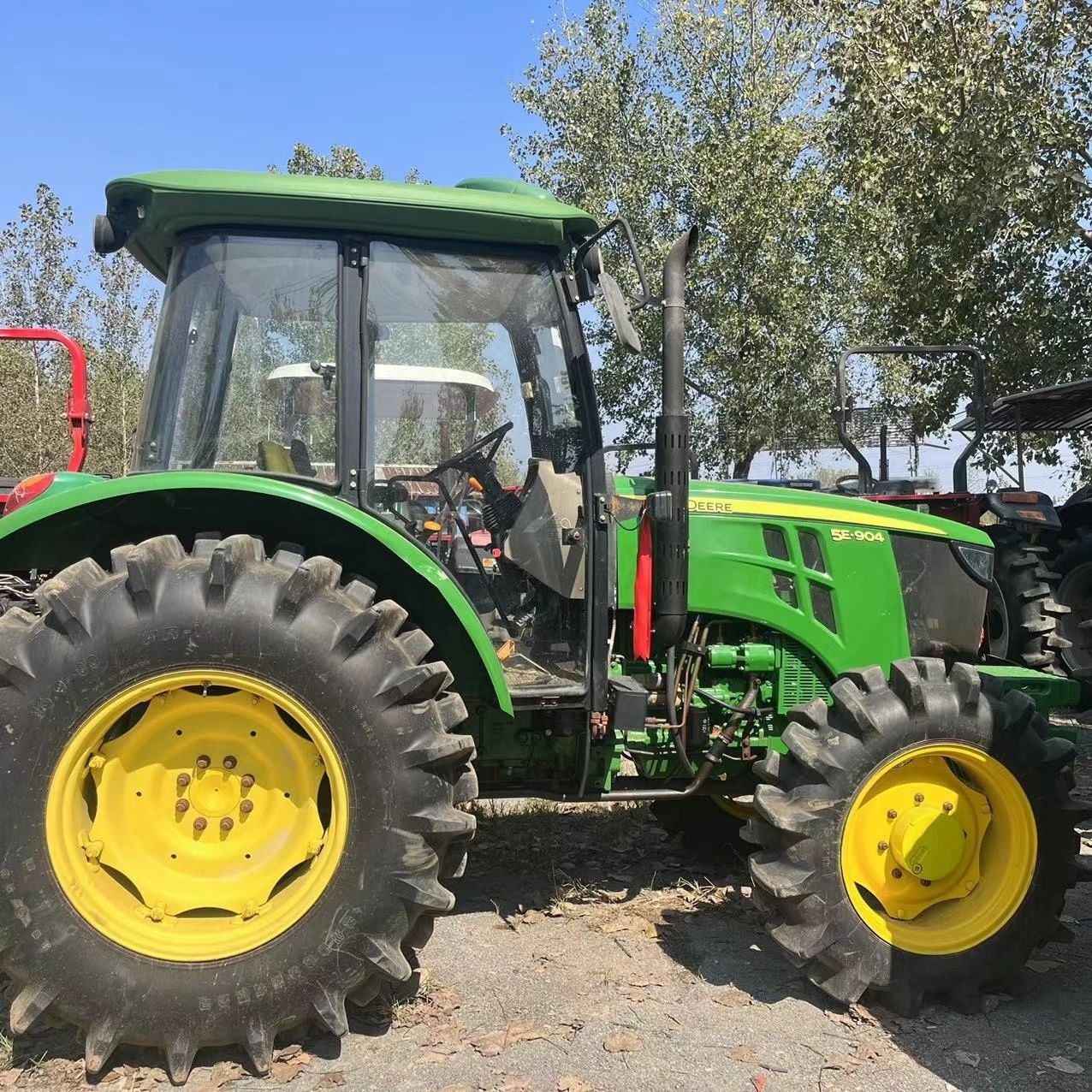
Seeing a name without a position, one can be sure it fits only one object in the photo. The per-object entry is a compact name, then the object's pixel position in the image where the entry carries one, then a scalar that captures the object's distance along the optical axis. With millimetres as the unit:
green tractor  2389
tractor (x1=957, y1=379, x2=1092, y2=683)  6566
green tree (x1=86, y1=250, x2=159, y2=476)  15984
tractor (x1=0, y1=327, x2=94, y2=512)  5781
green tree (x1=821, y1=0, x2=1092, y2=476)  7406
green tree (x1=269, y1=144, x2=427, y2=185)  20188
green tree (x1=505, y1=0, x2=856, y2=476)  11773
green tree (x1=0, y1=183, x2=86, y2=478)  15828
